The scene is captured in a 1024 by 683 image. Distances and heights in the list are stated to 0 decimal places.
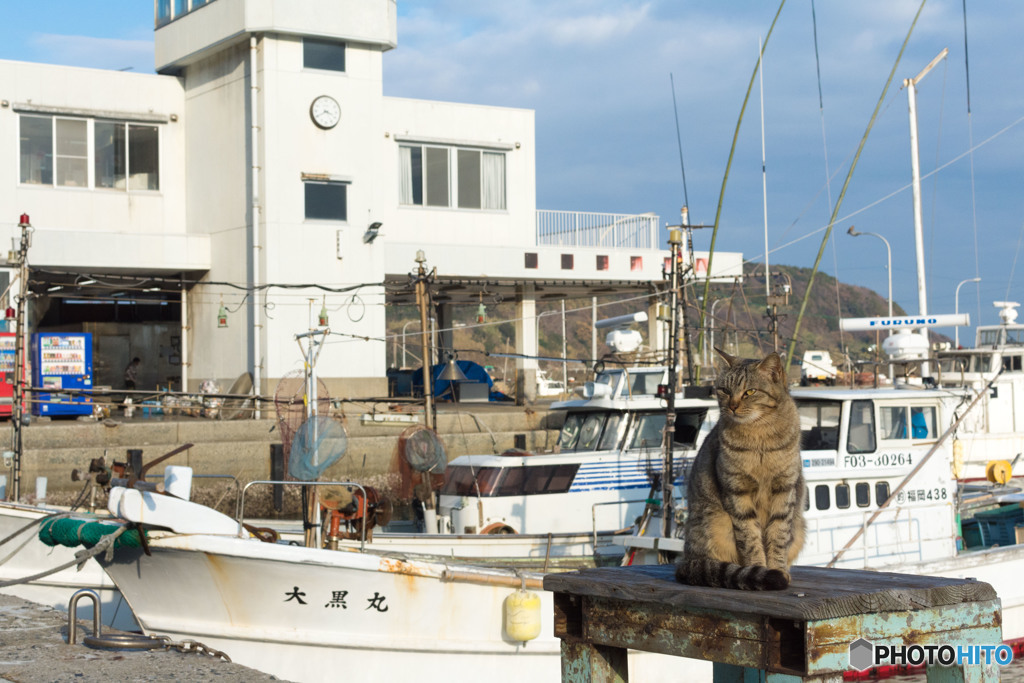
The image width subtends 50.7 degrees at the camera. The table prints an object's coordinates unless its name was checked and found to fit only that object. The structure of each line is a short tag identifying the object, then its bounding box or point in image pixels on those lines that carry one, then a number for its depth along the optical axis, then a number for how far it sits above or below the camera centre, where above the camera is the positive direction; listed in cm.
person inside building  3203 -52
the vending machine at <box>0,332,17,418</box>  2495 -29
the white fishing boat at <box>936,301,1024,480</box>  2595 -164
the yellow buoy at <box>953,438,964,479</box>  1596 -170
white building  2859 +477
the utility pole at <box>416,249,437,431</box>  1919 +13
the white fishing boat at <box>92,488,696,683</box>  1170 -282
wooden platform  370 -99
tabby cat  451 -58
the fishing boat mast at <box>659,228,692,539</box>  1388 -90
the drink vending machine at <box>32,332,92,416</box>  2622 -24
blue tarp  3488 -77
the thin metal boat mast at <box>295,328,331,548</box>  1303 -176
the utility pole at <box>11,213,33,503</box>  1830 +17
